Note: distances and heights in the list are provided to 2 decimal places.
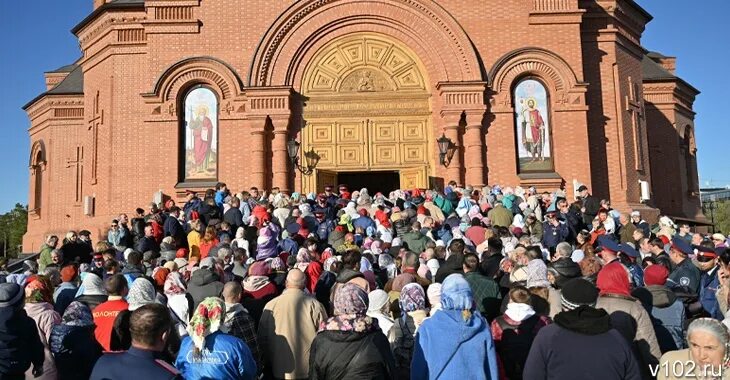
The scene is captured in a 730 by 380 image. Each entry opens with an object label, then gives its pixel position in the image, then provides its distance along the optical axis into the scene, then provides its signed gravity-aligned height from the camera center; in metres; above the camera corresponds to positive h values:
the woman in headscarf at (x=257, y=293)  7.05 -0.61
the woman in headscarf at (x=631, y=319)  5.12 -0.74
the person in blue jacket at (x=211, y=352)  4.39 -0.78
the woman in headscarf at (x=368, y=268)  8.20 -0.45
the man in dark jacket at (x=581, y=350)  4.21 -0.81
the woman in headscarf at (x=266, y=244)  11.80 -0.09
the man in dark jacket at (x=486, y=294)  7.01 -0.68
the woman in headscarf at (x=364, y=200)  16.39 +0.97
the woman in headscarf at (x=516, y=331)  5.36 -0.85
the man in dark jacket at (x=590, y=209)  15.51 +0.52
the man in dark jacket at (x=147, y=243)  12.98 +0.00
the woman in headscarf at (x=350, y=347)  4.56 -0.80
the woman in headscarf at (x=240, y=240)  11.98 +0.01
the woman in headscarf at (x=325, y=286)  8.23 -0.63
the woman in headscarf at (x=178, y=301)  6.43 -0.61
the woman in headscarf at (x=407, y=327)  5.67 -0.83
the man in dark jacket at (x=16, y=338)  4.98 -0.73
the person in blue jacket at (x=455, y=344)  4.64 -0.81
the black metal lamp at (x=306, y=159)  20.08 +2.58
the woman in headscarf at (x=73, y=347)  5.36 -0.87
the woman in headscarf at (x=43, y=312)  5.35 -0.60
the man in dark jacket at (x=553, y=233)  13.20 -0.03
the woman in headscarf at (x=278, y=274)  8.30 -0.46
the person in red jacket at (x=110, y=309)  5.60 -0.58
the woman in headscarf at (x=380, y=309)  6.03 -0.70
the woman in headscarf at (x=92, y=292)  6.21 -0.48
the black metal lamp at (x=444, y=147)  19.78 +2.75
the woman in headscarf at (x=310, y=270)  8.74 -0.44
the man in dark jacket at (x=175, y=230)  13.59 +0.26
